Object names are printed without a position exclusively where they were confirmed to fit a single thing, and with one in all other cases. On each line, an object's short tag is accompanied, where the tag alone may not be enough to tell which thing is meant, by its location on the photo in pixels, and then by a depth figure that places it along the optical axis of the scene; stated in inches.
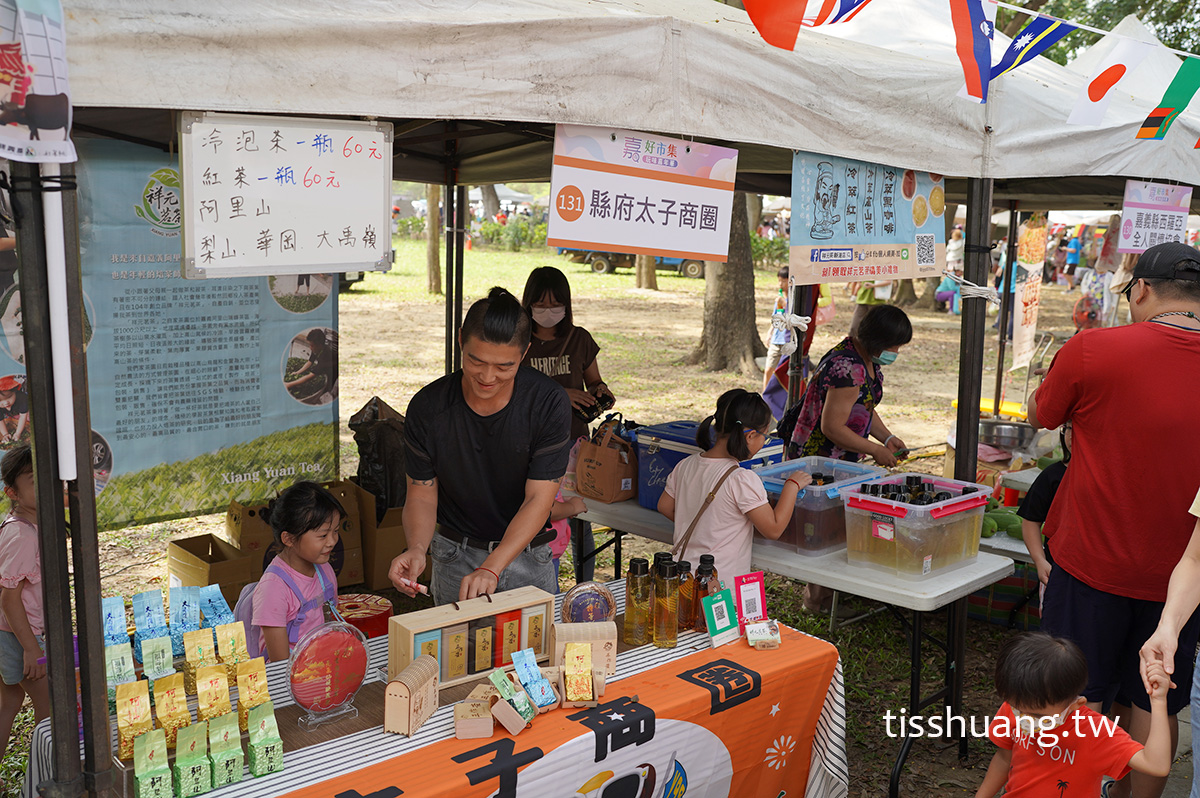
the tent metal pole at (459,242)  227.1
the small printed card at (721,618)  104.5
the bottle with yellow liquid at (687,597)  107.7
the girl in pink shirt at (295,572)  108.1
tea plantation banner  162.6
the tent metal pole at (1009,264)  291.4
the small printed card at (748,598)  107.2
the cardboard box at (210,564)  166.4
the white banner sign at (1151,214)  160.9
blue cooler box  150.6
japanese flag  139.8
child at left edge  113.0
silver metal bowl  245.9
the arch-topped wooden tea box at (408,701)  81.8
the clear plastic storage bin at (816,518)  133.9
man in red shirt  101.3
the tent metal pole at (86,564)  70.4
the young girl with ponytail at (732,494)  126.4
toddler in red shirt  85.4
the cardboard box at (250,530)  177.8
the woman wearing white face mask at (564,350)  175.6
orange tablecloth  77.9
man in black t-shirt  108.2
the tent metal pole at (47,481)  68.1
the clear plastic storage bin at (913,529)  123.3
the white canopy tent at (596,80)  73.5
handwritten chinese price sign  77.1
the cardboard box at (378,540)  194.1
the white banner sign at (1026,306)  249.6
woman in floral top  163.6
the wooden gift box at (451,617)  87.5
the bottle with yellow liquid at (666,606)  103.7
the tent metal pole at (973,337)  139.6
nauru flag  124.4
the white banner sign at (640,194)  99.5
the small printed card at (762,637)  104.8
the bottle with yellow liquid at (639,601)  104.7
